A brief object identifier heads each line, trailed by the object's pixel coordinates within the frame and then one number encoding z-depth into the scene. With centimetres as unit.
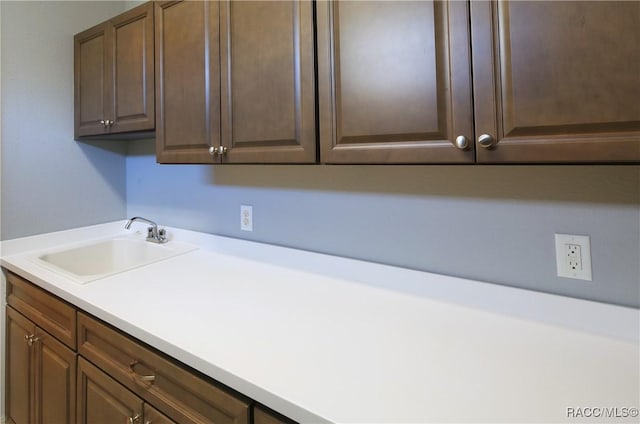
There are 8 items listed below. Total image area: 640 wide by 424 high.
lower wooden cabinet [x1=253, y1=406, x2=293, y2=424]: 66
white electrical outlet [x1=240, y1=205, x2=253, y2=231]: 156
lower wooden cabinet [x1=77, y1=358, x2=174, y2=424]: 91
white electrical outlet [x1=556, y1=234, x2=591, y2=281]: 88
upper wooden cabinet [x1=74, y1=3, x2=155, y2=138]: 147
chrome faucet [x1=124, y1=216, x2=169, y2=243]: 181
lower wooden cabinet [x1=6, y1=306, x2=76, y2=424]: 121
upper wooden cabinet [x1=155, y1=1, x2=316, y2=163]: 102
